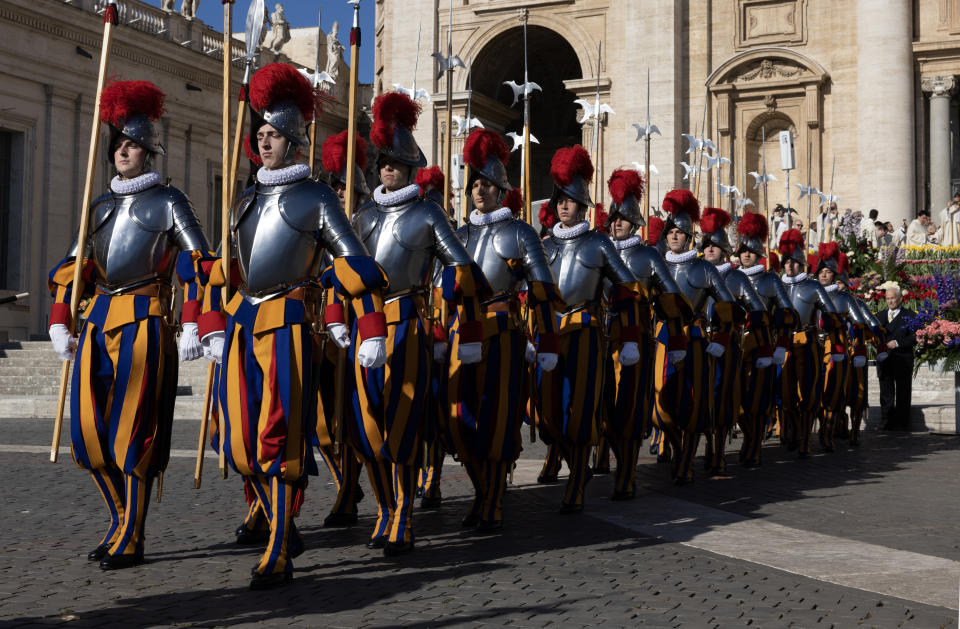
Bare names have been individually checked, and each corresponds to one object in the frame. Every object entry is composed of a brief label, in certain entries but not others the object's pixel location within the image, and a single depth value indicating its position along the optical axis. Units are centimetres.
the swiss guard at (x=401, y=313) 616
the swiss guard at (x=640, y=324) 845
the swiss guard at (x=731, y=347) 1018
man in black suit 1508
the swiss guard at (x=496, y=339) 688
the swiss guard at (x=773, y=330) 1097
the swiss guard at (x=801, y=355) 1210
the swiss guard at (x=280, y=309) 544
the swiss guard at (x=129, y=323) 581
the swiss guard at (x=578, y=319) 769
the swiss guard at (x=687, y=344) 935
